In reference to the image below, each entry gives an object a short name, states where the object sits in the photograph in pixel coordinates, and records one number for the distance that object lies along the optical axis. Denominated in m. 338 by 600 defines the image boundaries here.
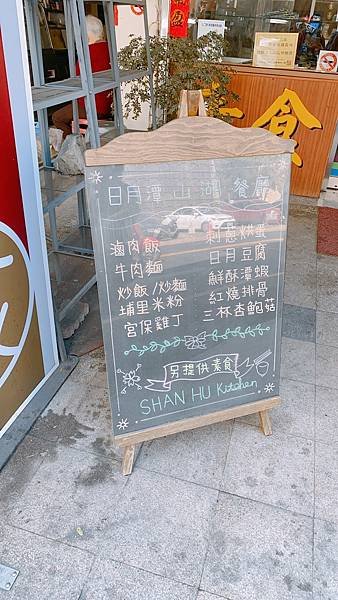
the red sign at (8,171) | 1.80
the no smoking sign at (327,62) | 4.70
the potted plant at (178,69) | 4.07
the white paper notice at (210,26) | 5.11
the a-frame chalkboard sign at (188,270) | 1.62
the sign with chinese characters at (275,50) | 4.73
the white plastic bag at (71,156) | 2.69
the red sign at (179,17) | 5.45
